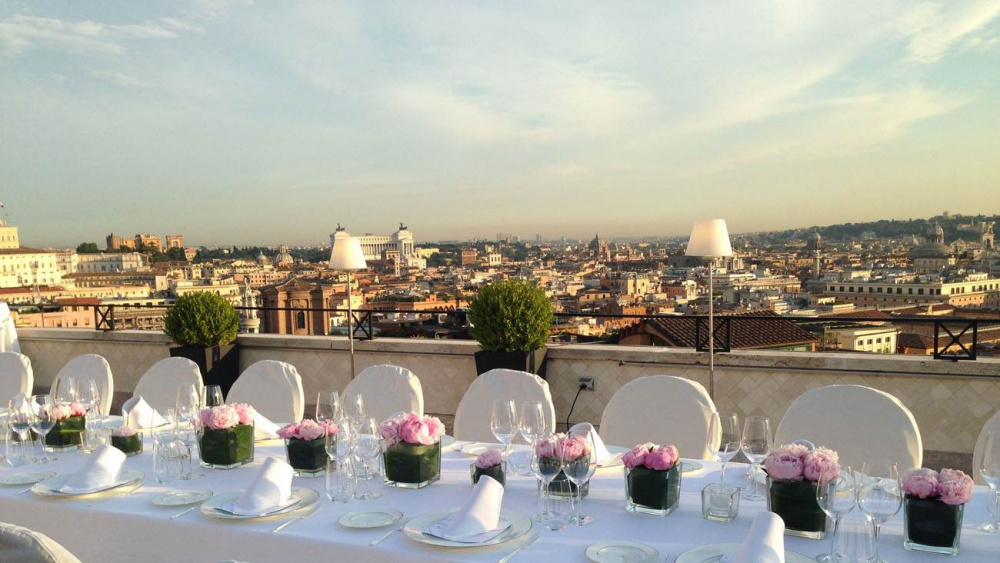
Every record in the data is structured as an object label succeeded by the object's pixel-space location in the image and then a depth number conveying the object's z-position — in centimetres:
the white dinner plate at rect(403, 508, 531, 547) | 153
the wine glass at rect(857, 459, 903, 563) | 135
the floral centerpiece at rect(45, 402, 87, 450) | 249
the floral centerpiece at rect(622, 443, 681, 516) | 170
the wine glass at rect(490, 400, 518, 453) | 191
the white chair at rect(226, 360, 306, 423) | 331
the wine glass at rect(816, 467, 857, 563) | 138
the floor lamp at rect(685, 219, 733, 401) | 440
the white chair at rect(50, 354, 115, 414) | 368
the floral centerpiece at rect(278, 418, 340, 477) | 209
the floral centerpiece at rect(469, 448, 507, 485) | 188
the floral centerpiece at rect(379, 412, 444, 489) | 195
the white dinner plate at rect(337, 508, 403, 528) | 166
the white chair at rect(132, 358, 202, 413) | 355
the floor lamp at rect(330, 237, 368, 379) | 520
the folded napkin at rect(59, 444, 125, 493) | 196
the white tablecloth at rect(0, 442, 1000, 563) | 151
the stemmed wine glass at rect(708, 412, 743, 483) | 184
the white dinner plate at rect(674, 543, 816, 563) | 141
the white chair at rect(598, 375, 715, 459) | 258
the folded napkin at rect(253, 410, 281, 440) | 252
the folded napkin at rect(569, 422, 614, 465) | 189
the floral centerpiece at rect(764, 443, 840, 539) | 154
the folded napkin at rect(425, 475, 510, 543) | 154
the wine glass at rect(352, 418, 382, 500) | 189
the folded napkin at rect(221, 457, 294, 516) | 174
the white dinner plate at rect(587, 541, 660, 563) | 143
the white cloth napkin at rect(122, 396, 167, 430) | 249
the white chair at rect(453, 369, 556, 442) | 293
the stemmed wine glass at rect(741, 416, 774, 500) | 180
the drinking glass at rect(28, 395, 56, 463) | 230
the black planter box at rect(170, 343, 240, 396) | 563
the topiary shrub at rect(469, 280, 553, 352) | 471
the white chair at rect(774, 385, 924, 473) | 227
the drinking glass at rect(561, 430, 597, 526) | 164
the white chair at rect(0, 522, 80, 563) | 102
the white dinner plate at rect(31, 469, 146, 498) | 195
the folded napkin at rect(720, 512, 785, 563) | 124
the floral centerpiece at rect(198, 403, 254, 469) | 219
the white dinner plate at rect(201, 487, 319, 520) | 172
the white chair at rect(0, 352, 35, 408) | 403
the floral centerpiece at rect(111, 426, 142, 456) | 240
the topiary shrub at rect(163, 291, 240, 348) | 561
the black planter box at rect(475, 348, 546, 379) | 472
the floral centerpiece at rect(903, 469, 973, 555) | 143
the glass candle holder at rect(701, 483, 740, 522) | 166
